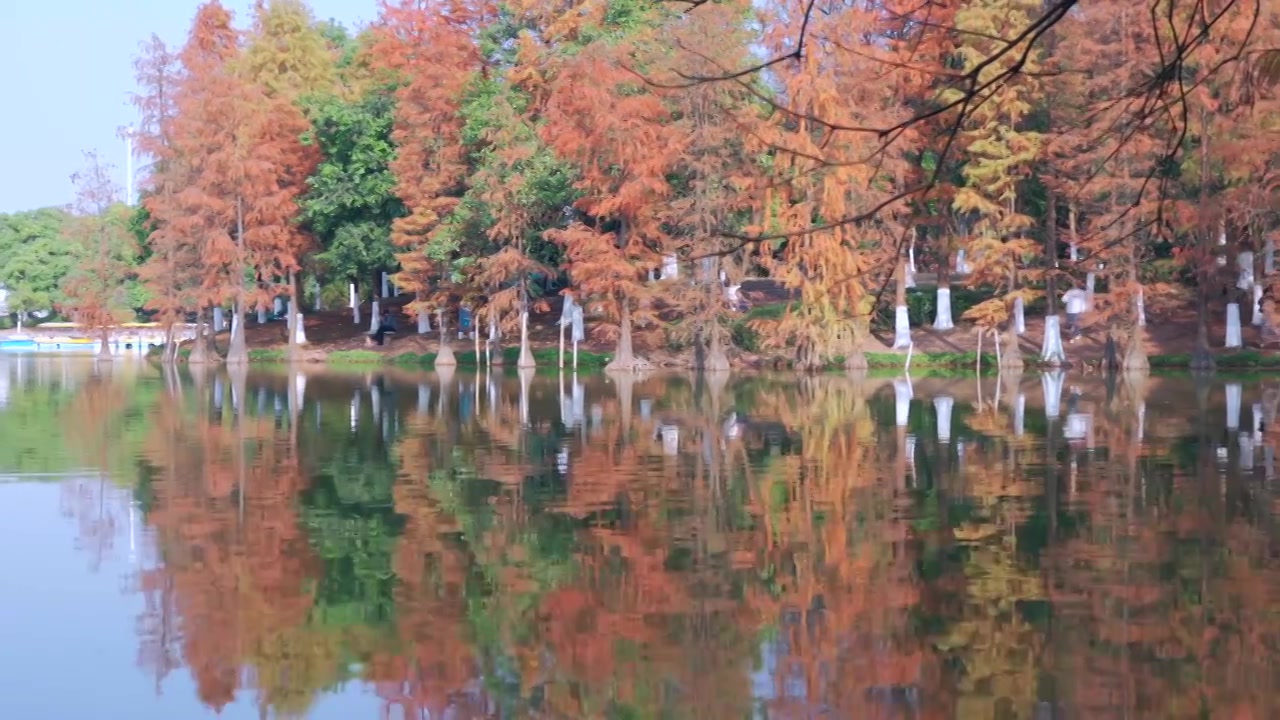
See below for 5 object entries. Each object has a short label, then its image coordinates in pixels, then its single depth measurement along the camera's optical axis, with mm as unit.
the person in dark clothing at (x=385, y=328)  68500
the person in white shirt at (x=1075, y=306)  53344
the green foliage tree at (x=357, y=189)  63156
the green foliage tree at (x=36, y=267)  99125
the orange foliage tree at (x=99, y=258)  71875
